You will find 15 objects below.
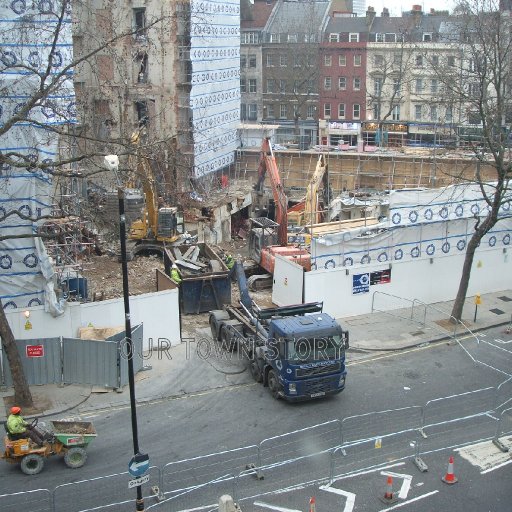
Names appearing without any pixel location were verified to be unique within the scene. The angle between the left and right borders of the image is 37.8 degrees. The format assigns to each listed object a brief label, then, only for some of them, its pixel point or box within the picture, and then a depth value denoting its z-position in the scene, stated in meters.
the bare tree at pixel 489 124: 24.08
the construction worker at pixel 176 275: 27.41
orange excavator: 30.42
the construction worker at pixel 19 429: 16.31
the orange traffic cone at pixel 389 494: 15.59
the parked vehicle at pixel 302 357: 19.55
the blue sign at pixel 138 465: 13.93
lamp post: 13.50
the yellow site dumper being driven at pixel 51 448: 16.45
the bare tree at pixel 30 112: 19.75
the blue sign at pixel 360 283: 27.02
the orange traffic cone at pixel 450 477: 16.35
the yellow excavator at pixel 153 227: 33.59
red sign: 21.02
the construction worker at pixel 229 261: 30.71
